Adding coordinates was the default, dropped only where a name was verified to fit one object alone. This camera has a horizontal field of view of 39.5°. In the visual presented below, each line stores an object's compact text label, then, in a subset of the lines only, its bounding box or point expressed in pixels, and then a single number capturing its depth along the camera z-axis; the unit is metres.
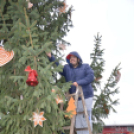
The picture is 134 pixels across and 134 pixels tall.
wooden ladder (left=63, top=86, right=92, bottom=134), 3.38
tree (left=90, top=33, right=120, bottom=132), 4.79
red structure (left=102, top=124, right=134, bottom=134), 22.52
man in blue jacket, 3.73
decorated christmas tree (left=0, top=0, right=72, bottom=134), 2.84
